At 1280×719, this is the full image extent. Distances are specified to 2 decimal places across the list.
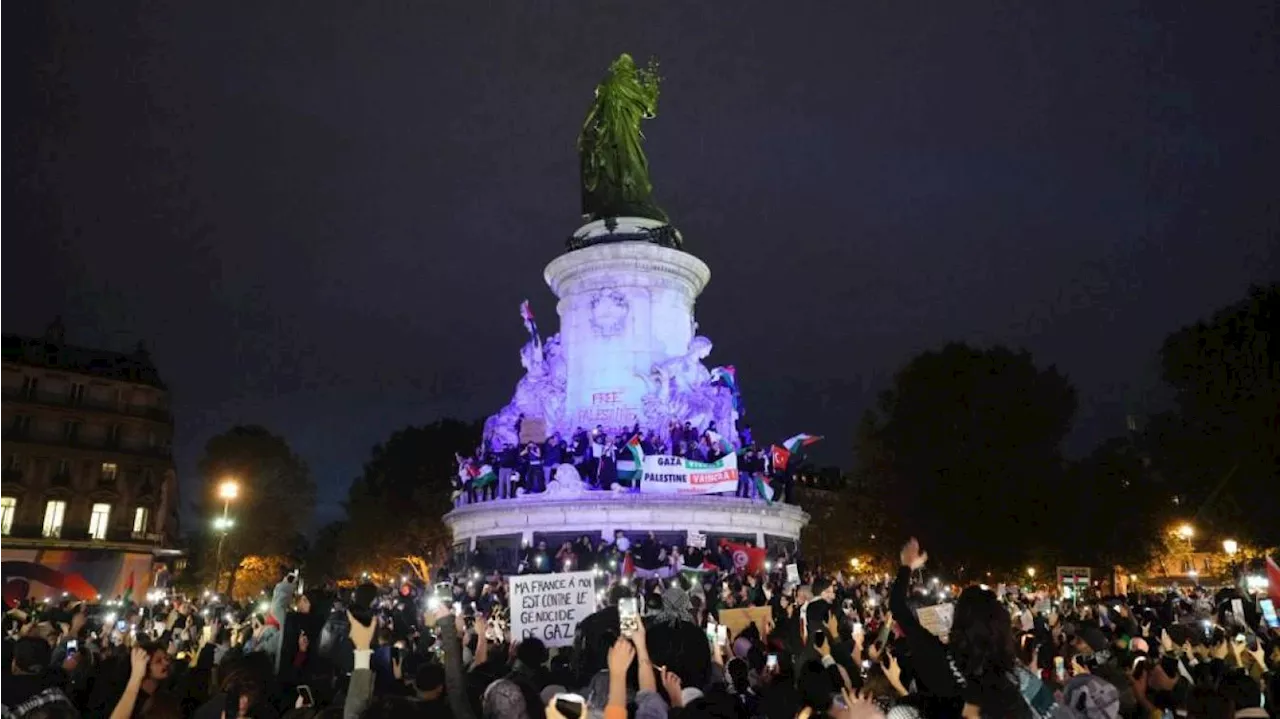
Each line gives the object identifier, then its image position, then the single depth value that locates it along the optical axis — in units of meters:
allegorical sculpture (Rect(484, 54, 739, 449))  40.88
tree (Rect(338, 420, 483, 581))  67.62
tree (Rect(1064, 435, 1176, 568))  44.28
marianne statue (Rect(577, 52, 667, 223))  46.59
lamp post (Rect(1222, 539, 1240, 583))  32.04
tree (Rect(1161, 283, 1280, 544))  33.00
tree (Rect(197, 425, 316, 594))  68.75
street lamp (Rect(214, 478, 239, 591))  23.20
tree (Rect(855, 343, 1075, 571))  42.81
